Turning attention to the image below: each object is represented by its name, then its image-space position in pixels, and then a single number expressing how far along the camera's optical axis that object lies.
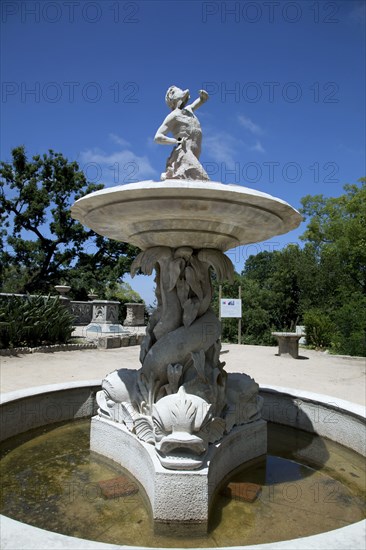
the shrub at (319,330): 14.78
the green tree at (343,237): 20.70
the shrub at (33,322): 10.54
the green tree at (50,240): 24.77
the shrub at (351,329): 11.91
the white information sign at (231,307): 12.46
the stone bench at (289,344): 11.32
